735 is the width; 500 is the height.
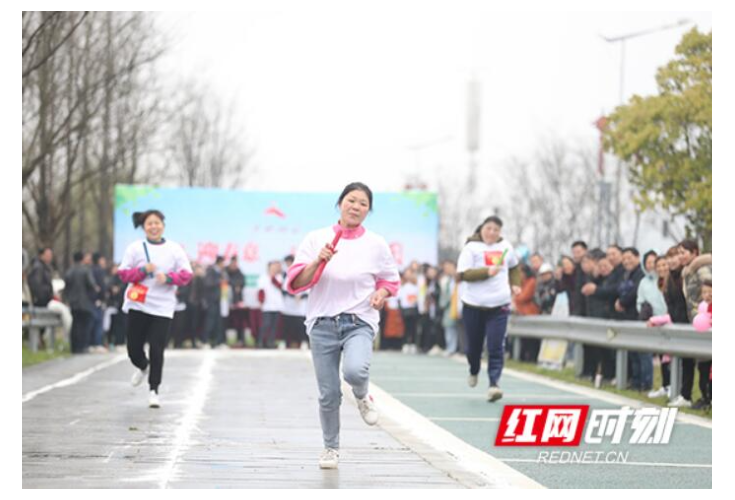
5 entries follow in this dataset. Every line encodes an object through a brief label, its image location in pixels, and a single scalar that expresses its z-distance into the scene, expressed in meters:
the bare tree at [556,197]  56.72
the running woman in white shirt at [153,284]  16.48
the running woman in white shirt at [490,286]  18.00
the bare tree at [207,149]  62.25
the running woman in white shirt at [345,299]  10.99
